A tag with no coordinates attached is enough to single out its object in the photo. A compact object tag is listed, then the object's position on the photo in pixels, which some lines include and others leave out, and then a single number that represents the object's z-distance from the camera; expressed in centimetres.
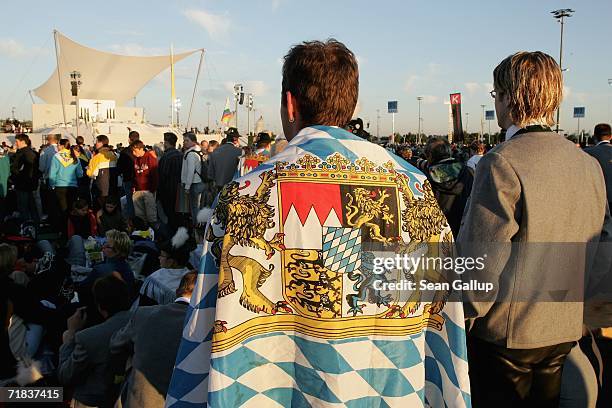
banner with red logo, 1633
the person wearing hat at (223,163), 863
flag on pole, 3256
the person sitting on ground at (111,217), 750
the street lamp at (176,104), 4734
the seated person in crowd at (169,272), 369
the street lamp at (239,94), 2842
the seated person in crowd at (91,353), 304
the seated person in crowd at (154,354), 255
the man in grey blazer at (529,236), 175
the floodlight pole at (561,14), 3022
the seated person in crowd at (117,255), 423
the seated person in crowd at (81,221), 762
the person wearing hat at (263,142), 795
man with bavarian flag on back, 140
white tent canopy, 5844
